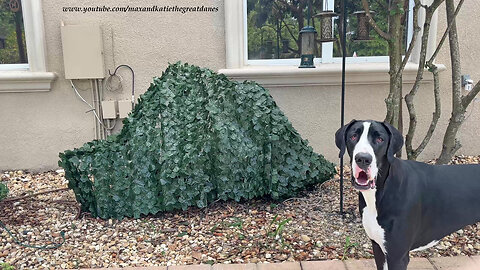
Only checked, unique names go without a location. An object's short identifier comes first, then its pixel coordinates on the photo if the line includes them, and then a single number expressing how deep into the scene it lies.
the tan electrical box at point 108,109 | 4.95
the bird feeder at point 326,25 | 3.79
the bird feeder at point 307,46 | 4.10
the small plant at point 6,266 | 2.94
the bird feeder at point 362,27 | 3.88
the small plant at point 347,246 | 3.06
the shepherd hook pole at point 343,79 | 3.32
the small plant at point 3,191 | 3.81
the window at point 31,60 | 4.77
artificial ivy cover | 3.56
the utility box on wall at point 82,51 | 4.72
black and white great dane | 2.16
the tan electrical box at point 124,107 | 4.98
